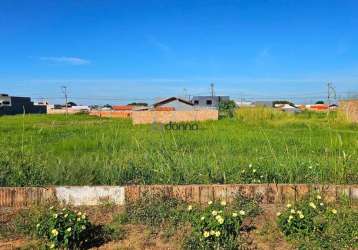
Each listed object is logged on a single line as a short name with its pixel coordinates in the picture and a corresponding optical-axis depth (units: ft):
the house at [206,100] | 185.47
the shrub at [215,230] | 9.53
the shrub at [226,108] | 116.35
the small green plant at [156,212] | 11.65
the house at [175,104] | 158.71
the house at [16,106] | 156.48
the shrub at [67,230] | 9.81
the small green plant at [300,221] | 10.50
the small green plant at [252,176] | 14.64
